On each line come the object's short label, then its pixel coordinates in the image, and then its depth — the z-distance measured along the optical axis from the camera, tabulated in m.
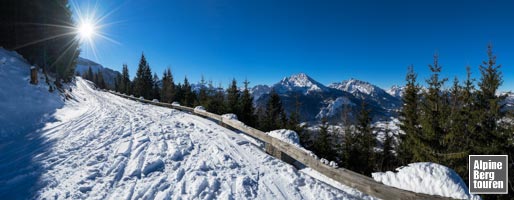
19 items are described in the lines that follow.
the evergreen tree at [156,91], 47.31
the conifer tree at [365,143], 17.98
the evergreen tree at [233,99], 20.45
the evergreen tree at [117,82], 64.99
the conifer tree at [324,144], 18.47
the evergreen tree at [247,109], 22.39
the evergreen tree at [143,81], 43.98
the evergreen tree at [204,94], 20.19
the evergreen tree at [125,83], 52.75
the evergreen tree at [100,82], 72.68
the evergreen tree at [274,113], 20.74
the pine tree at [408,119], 16.19
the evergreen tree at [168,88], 39.34
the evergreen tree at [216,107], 19.47
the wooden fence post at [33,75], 10.80
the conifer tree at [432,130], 12.48
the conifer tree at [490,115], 12.13
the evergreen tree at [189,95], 33.75
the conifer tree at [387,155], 20.20
